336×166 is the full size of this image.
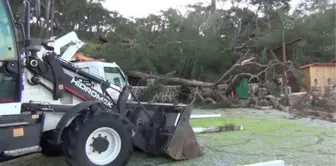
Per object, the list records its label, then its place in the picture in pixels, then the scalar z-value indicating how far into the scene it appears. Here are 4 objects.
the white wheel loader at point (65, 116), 4.22
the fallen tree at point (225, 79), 15.95
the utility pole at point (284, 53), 15.49
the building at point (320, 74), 19.11
